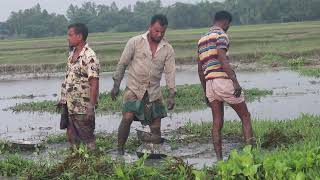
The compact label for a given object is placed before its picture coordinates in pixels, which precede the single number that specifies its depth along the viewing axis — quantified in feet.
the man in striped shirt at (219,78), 42.22
